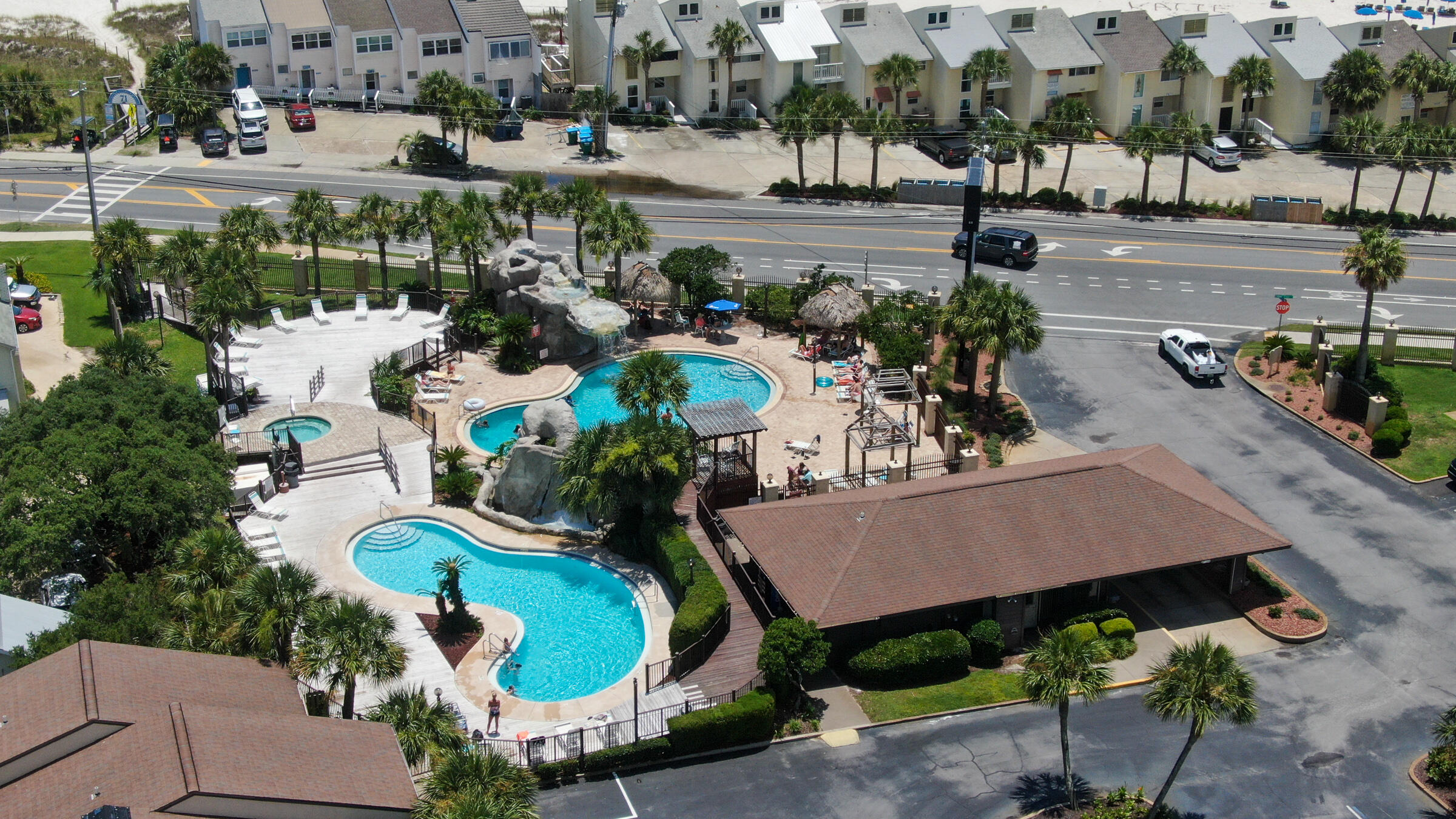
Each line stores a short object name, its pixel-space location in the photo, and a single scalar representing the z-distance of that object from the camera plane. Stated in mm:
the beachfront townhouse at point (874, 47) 96312
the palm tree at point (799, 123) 82562
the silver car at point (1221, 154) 90688
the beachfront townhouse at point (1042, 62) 95438
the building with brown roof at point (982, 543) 41875
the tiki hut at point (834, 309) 61938
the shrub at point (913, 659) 40688
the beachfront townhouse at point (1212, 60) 95750
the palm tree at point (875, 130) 82875
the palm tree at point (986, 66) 93250
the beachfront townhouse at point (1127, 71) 95562
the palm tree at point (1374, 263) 57531
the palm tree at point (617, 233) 63812
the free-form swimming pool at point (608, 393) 56125
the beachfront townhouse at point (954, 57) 96250
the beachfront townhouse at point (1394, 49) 96125
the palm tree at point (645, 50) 94000
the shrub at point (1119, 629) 42938
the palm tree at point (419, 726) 32938
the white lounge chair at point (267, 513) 48562
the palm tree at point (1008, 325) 54812
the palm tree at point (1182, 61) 94250
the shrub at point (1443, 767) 36812
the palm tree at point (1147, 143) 80000
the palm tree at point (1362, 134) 84938
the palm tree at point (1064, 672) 33719
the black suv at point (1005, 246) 72938
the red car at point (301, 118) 90438
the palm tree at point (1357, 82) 92000
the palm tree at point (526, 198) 65750
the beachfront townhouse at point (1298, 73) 95000
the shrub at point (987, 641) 41844
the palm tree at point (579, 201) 65562
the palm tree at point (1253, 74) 92438
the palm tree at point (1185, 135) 80938
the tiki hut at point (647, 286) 65438
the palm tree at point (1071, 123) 84625
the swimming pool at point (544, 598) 41344
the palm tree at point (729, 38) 93625
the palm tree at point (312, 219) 64688
